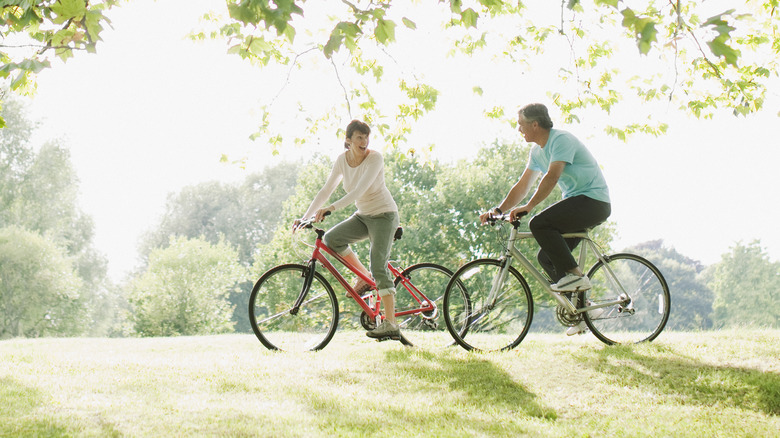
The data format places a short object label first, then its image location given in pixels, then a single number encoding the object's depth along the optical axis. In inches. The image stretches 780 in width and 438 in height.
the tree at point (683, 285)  2145.7
